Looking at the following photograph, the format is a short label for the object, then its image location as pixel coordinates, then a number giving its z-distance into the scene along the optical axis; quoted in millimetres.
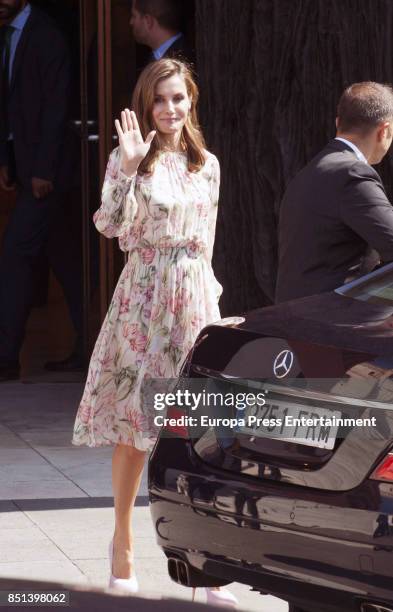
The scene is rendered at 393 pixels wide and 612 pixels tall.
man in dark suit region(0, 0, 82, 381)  15865
